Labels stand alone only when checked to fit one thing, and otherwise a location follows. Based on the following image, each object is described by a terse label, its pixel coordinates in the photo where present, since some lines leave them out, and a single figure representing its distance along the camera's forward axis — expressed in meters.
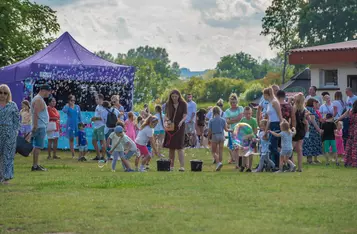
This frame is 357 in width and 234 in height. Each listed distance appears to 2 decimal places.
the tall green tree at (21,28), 49.92
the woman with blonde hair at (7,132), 17.36
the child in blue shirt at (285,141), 20.22
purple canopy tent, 30.83
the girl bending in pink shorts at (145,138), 21.36
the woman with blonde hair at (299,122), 21.38
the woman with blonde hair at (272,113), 20.45
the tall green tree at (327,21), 84.31
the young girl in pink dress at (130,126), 24.73
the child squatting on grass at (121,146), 20.86
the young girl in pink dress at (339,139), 25.94
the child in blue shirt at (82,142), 26.50
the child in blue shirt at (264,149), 20.53
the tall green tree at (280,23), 79.68
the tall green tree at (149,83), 162.38
